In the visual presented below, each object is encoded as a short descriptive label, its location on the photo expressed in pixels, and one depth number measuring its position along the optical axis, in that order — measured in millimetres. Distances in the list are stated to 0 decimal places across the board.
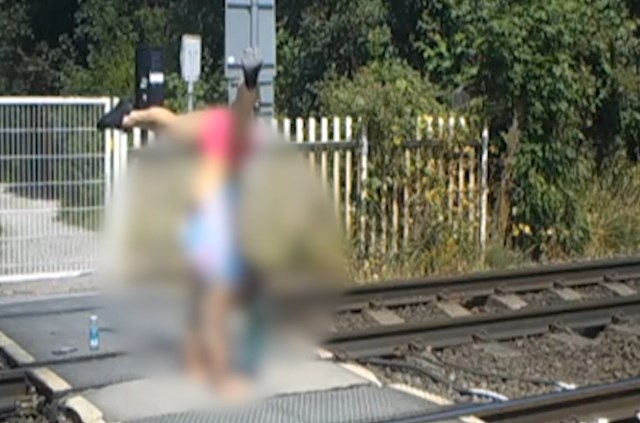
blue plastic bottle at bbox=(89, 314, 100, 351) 8172
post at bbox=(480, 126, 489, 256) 14198
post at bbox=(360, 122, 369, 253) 12744
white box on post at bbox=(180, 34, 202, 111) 6275
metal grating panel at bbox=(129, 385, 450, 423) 6373
